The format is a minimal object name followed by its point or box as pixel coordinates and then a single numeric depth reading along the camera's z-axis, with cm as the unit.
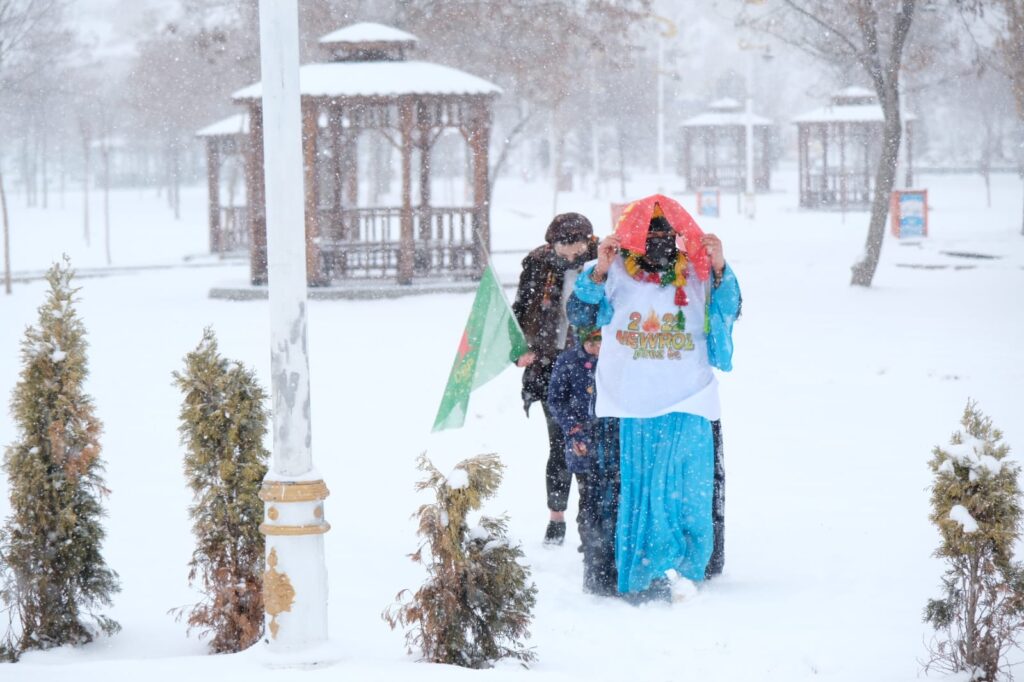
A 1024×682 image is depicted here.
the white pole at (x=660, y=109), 5450
